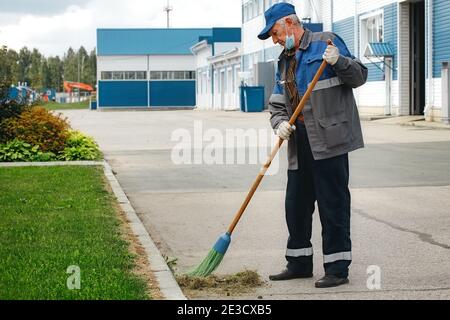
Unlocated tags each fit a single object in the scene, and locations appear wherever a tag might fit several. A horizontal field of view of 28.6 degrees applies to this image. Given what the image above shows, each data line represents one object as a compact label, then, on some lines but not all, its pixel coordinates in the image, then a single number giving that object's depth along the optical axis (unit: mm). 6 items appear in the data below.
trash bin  55938
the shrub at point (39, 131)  18578
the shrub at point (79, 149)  18562
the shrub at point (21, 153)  17969
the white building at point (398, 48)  32750
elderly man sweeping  6492
